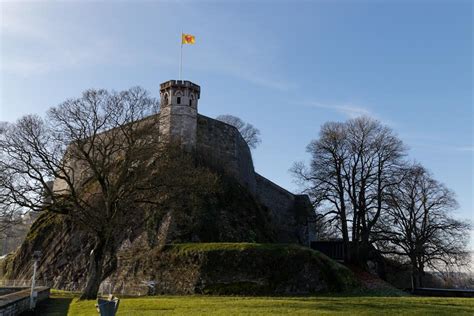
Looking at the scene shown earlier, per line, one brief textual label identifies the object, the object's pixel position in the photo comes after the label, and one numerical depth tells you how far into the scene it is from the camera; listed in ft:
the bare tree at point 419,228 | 98.17
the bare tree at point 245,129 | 209.67
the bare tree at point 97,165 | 68.90
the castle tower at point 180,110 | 114.62
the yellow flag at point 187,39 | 106.93
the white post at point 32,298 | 55.57
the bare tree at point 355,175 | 99.60
